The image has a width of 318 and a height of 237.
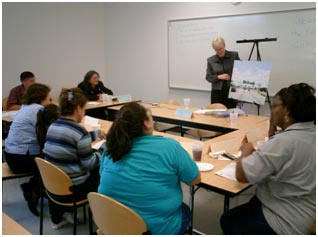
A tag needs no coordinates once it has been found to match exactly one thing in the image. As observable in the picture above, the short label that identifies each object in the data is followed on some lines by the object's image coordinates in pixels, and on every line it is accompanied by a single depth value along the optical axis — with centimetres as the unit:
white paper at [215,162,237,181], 187
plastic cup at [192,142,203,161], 214
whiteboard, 431
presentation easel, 444
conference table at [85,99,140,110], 440
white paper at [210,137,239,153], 229
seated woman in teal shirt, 154
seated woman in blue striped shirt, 214
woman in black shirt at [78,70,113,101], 491
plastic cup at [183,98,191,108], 410
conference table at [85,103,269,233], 176
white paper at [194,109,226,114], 372
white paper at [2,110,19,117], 382
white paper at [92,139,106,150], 257
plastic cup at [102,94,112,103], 475
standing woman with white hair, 455
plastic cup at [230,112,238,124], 323
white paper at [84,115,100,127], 330
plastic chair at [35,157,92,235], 202
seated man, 438
